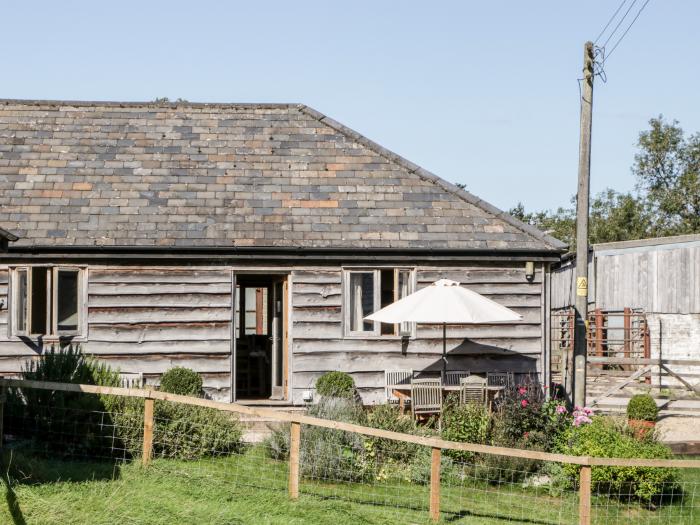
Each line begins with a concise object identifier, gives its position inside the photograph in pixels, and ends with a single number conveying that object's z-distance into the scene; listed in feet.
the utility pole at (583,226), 48.80
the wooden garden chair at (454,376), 51.06
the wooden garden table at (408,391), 46.37
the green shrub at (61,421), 37.88
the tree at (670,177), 148.36
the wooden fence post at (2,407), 34.96
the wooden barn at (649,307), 90.17
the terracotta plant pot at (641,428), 40.57
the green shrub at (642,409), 53.21
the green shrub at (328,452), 37.63
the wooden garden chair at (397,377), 50.98
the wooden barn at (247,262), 50.52
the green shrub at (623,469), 37.42
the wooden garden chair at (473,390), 45.96
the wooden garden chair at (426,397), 46.47
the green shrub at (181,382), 47.85
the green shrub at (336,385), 48.73
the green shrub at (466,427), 41.70
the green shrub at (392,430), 39.89
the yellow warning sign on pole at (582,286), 48.70
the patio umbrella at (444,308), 44.68
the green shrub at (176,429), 38.24
